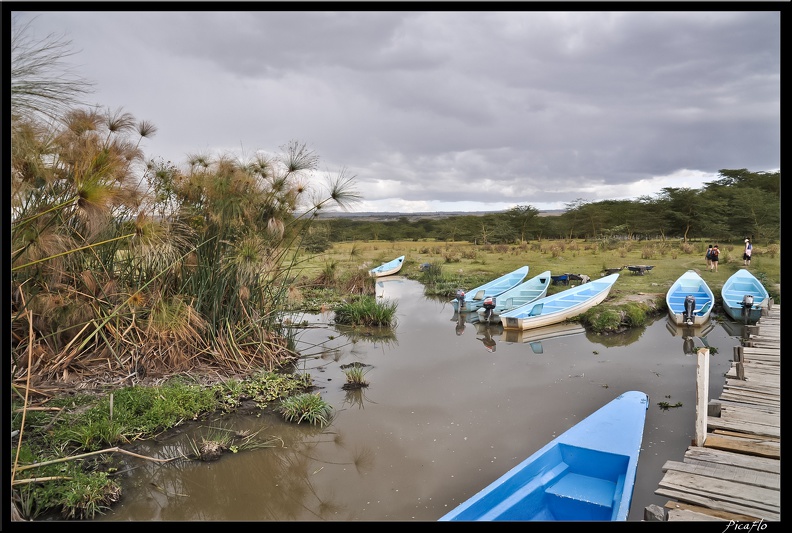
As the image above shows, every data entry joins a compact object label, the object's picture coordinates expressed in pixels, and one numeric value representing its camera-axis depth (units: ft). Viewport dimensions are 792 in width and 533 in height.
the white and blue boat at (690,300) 37.01
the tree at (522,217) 140.36
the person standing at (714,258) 59.93
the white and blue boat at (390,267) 73.77
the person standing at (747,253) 60.95
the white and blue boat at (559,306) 36.99
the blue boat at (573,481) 11.60
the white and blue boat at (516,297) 40.98
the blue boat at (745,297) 37.48
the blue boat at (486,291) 43.65
